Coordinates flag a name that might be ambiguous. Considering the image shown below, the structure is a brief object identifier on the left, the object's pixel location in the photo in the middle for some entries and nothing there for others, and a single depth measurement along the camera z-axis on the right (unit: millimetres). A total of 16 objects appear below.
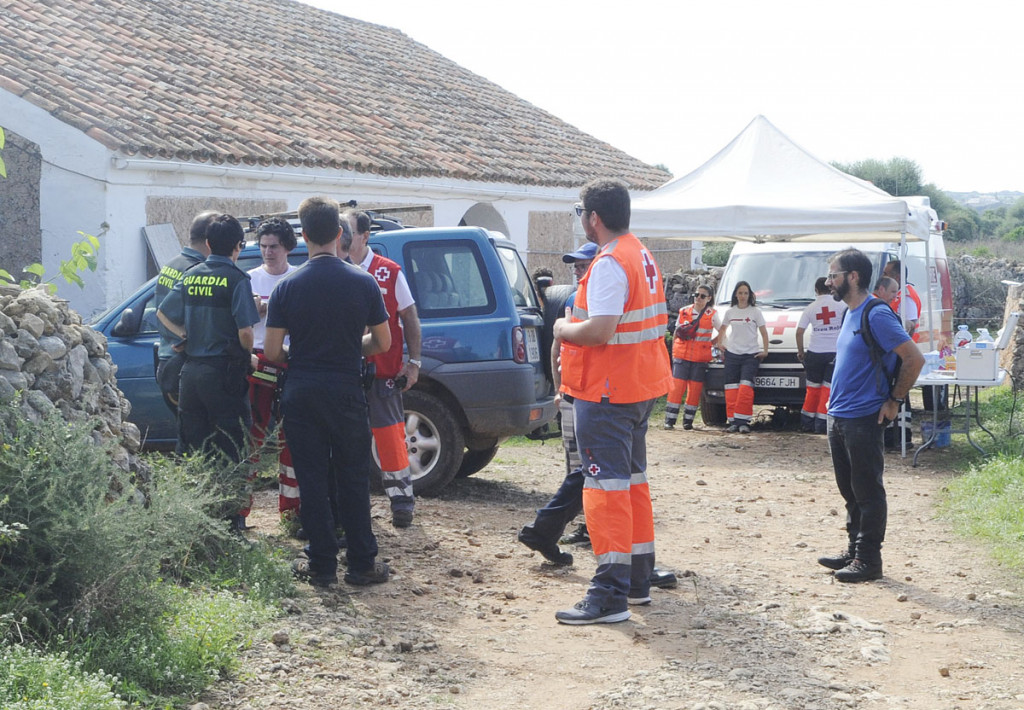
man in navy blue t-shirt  5668
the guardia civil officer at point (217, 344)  6070
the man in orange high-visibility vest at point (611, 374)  5348
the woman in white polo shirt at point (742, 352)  12430
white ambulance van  12609
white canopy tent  11398
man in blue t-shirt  6400
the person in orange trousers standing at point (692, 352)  12891
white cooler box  9891
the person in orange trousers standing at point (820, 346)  11539
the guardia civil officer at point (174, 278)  6395
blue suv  8180
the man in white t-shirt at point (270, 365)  6754
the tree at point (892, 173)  58375
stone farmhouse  11969
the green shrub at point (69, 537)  4332
